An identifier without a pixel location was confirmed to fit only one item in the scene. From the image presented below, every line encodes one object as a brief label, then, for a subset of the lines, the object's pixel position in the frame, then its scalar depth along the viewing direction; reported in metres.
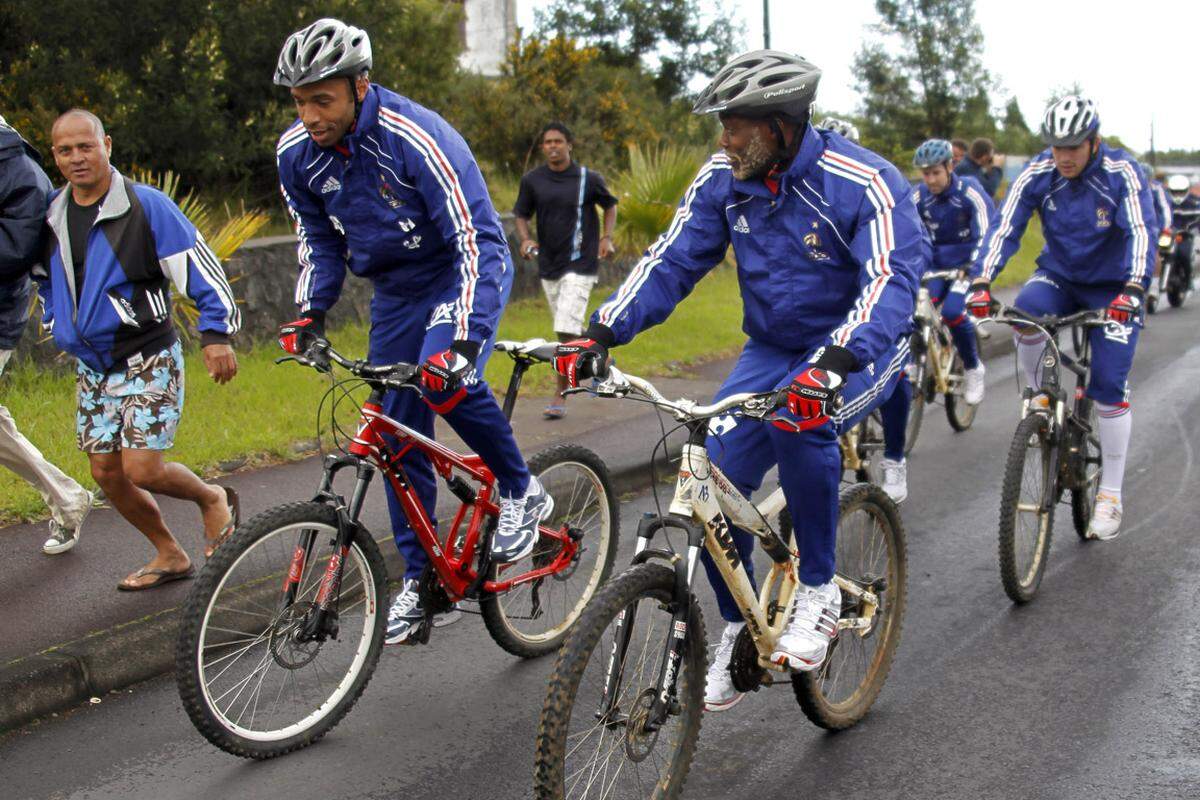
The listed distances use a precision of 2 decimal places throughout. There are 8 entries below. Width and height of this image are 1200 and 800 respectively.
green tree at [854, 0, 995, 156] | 32.94
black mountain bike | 5.55
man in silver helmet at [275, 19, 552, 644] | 4.21
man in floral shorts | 4.99
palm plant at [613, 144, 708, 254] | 14.09
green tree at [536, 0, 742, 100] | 28.05
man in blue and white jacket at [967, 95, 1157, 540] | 6.16
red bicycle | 3.80
